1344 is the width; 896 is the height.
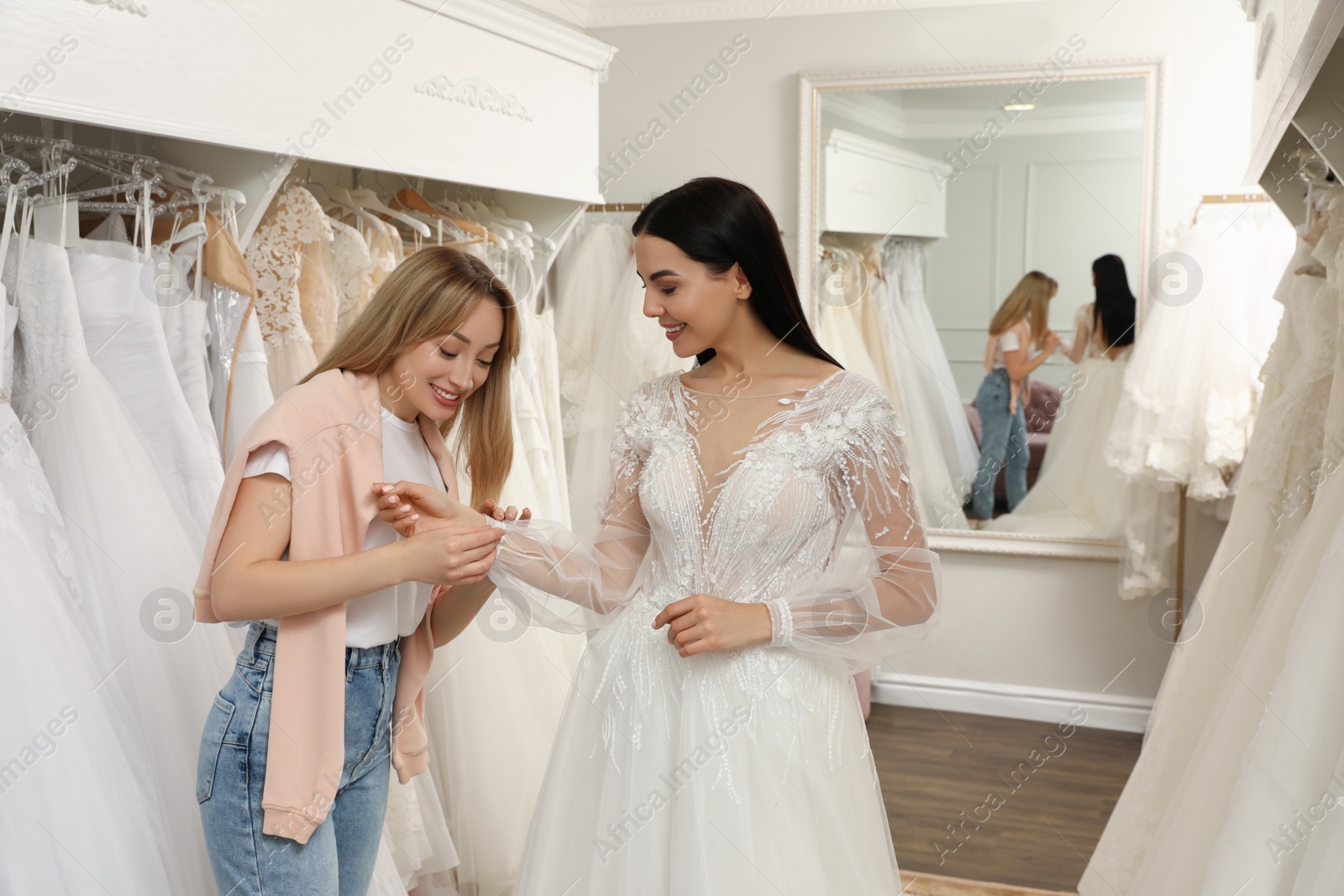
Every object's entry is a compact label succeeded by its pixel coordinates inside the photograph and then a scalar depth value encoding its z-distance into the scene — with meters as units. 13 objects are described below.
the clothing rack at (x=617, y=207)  4.34
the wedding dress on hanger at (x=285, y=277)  2.38
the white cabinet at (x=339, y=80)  1.72
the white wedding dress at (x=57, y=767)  1.50
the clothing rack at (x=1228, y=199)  3.71
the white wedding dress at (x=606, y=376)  3.73
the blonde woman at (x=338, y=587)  1.46
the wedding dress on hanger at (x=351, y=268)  2.63
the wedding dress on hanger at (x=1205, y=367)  3.66
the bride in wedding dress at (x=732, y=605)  1.54
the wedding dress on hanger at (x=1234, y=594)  2.11
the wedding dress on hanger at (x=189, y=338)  2.12
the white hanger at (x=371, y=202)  2.81
